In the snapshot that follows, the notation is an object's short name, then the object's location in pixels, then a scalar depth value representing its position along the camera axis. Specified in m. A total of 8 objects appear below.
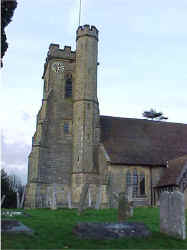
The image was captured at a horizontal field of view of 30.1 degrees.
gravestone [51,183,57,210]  22.89
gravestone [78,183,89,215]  18.94
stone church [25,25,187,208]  31.06
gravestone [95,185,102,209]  23.93
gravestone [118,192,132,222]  15.30
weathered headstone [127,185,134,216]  17.96
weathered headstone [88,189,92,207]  29.07
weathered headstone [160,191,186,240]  12.27
